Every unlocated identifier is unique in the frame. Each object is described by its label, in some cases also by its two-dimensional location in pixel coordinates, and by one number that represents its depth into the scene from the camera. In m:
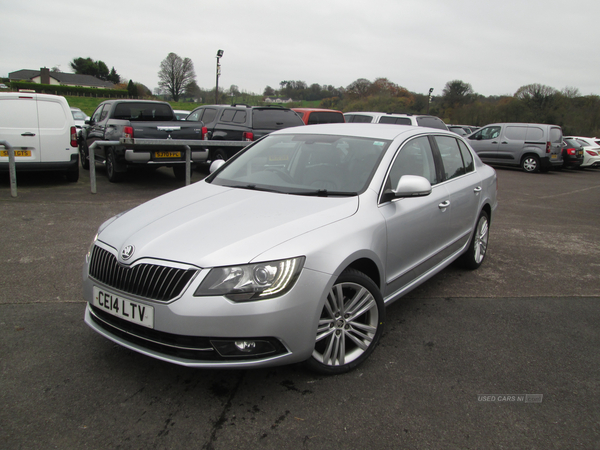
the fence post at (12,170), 8.09
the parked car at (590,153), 21.56
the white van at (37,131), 8.61
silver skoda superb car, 2.49
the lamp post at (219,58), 25.64
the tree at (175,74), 86.12
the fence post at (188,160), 9.51
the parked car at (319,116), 13.29
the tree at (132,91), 74.25
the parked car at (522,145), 17.98
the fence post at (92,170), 8.78
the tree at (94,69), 126.88
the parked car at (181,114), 16.45
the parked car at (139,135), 9.16
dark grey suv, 11.18
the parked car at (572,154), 20.00
